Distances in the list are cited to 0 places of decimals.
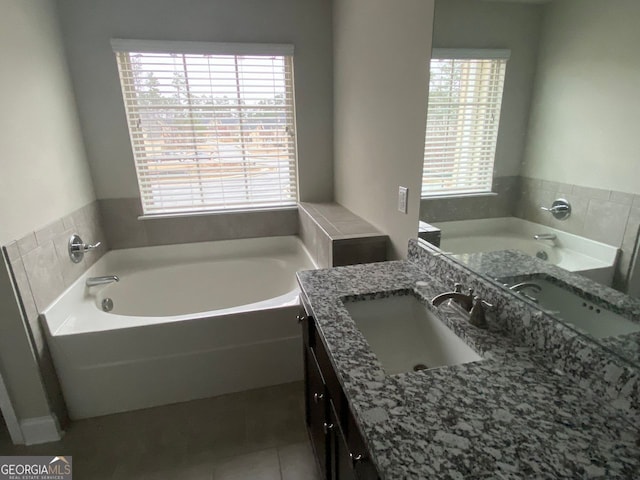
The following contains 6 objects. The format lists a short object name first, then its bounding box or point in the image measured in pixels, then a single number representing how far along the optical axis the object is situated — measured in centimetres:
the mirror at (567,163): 80
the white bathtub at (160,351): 183
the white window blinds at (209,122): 253
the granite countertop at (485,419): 62
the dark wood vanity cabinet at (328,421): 86
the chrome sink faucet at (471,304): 107
